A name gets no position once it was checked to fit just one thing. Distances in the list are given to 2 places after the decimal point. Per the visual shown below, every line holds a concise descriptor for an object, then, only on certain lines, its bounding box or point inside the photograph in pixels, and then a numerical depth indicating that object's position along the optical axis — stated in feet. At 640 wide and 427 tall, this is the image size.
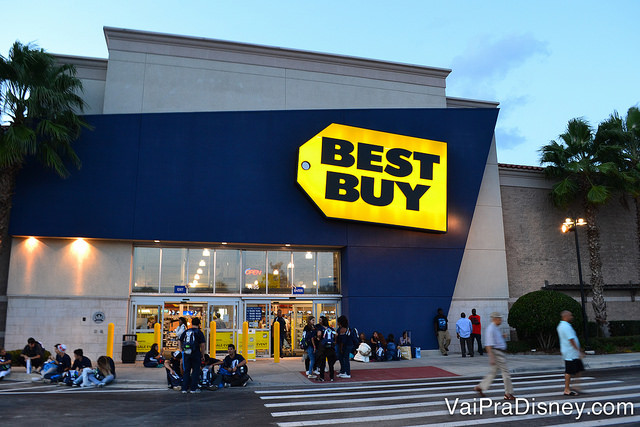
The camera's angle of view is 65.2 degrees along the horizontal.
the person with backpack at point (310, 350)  49.29
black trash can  60.13
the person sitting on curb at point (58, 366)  47.80
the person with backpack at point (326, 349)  47.16
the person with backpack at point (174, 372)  43.55
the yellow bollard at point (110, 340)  55.67
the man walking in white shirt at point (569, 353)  36.19
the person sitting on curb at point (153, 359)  57.26
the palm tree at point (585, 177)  78.18
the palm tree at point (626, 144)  79.36
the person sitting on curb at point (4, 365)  48.52
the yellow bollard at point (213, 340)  58.80
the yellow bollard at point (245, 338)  58.49
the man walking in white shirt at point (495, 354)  34.19
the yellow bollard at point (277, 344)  63.36
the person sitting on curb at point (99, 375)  45.16
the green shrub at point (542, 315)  66.59
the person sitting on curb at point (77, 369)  45.37
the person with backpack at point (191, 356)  42.01
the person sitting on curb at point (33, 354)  53.67
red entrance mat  49.85
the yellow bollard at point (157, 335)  64.64
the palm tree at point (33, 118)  58.23
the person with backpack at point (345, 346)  49.73
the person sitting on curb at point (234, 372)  45.21
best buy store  63.10
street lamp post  67.62
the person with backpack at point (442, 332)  69.83
